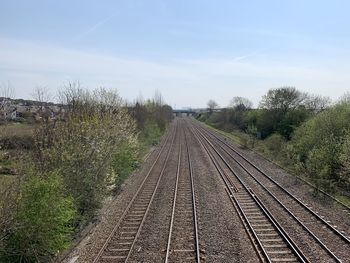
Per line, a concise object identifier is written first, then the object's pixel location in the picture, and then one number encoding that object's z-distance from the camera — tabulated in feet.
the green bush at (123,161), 75.09
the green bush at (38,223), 36.37
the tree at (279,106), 185.88
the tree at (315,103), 184.34
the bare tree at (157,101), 263.55
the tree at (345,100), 112.88
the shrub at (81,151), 46.93
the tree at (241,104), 317.97
